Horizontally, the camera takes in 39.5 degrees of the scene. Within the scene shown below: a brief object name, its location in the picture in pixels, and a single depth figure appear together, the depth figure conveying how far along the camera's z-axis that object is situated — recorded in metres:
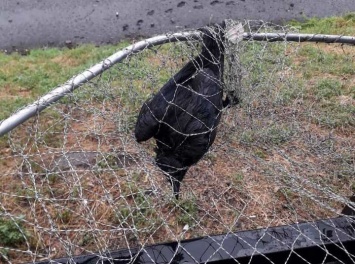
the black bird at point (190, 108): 1.71
